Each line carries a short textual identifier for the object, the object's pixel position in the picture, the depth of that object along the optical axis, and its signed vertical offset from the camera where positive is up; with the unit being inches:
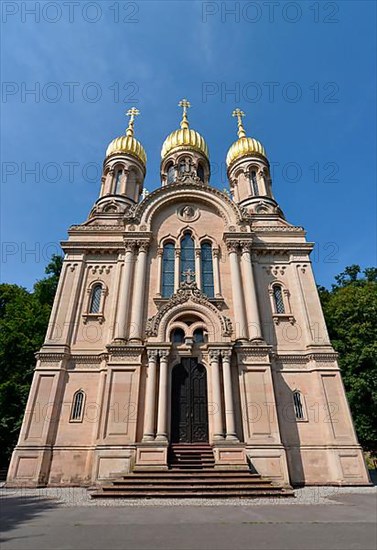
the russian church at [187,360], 526.0 +185.4
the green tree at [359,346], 750.5 +271.0
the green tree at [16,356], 741.3 +260.2
